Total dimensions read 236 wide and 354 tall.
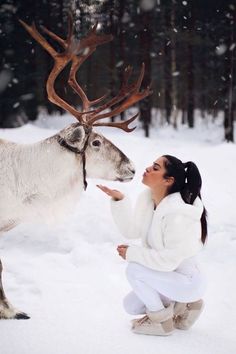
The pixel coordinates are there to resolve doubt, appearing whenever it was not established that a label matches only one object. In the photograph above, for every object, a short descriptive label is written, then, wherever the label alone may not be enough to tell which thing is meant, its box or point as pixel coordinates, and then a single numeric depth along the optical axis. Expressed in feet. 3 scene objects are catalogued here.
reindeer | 10.22
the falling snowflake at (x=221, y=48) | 48.10
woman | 8.58
